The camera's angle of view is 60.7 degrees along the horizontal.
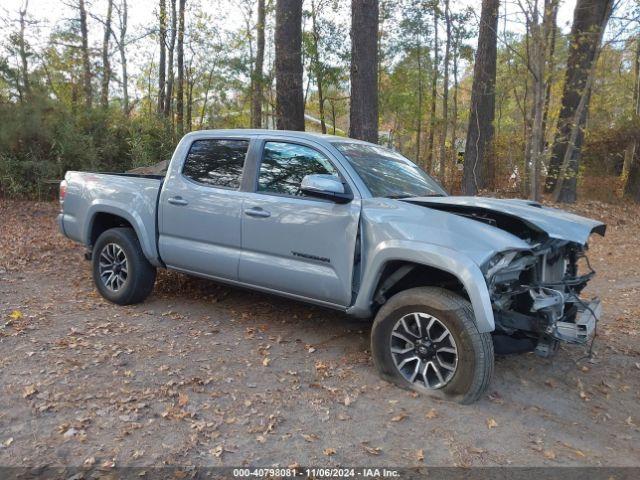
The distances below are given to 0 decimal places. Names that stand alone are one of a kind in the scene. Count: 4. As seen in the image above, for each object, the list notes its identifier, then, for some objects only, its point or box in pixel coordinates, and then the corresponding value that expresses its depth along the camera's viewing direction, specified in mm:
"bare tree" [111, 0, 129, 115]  21266
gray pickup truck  3768
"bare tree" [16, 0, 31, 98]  12680
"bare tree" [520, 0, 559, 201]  8633
